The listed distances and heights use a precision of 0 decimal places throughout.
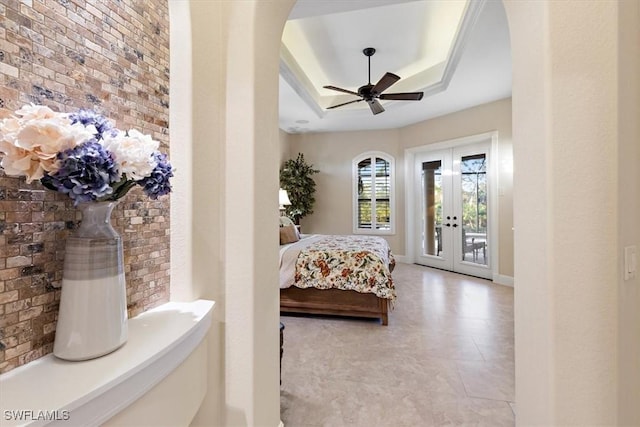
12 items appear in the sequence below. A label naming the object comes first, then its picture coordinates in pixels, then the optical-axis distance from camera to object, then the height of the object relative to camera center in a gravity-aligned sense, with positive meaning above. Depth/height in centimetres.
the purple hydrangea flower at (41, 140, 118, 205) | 72 +9
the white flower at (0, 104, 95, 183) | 66 +16
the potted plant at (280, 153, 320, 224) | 650 +55
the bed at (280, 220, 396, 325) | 329 -81
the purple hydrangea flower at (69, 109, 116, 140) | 78 +25
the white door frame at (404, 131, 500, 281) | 503 +40
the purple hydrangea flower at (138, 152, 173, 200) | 90 +10
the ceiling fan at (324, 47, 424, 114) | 343 +143
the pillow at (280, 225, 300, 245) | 429 -36
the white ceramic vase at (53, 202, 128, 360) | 79 -22
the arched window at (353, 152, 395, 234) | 679 +38
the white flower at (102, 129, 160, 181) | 79 +16
